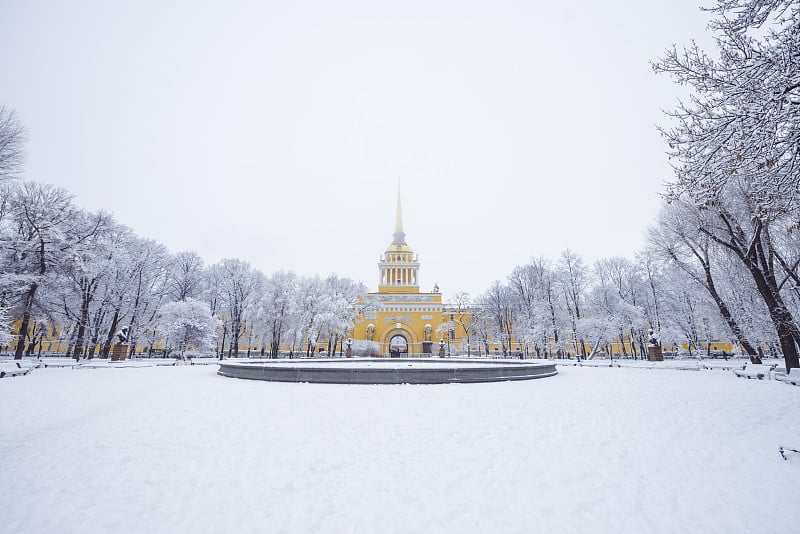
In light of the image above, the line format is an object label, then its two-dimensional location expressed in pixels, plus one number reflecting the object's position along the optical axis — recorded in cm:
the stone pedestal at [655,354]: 2509
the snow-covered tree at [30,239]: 1852
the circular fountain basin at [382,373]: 1265
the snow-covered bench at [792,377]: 1238
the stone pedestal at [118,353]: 2386
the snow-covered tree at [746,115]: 554
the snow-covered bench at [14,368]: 1474
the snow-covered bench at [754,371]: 1425
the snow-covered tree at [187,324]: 2739
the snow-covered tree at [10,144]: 1392
